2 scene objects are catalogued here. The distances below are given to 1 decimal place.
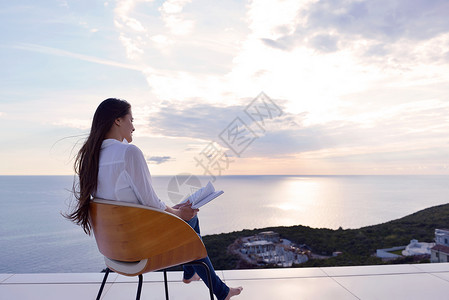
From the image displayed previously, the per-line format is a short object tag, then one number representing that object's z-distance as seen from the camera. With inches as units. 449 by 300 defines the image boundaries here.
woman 50.3
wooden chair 48.8
